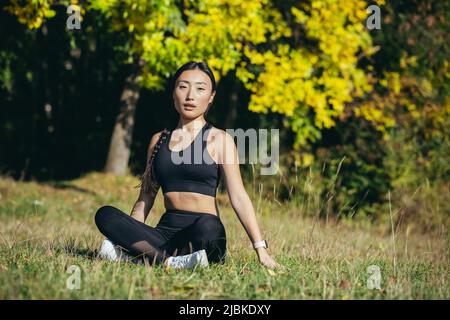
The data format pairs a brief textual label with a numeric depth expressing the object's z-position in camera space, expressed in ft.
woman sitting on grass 13.52
